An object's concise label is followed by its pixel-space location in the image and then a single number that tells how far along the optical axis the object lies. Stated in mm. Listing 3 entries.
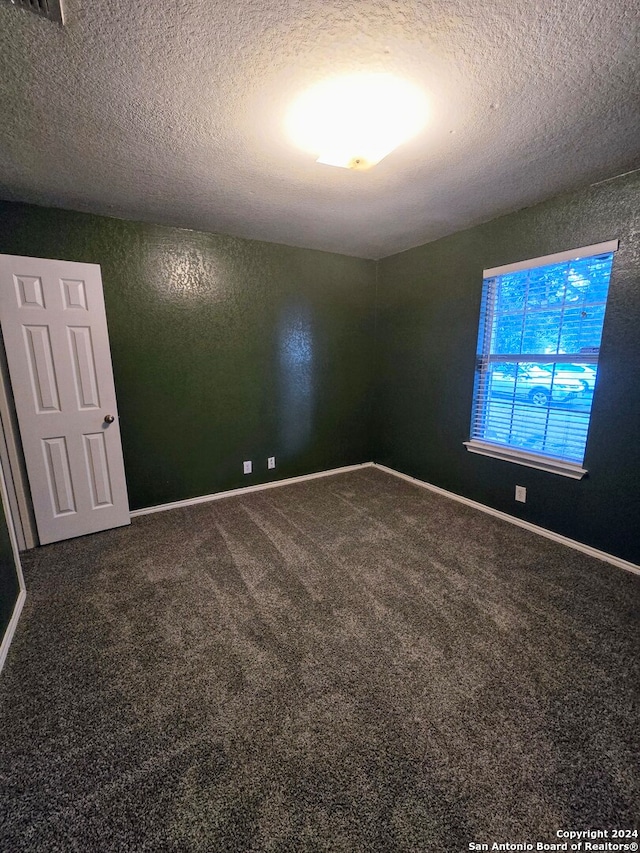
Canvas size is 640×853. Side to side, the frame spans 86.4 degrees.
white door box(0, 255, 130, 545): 2311
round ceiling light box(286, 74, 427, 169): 1381
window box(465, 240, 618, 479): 2262
